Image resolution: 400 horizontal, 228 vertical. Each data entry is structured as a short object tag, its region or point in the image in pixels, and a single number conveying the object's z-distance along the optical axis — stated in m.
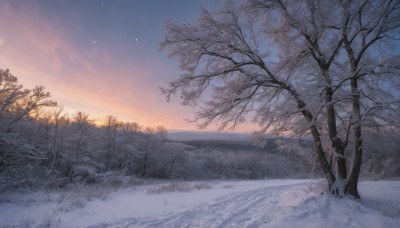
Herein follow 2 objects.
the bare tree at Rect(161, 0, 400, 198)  8.85
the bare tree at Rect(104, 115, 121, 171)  47.00
